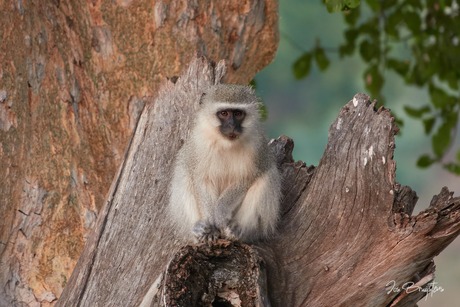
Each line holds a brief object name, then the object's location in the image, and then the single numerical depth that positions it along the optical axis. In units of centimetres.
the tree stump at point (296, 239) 929
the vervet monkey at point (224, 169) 1110
